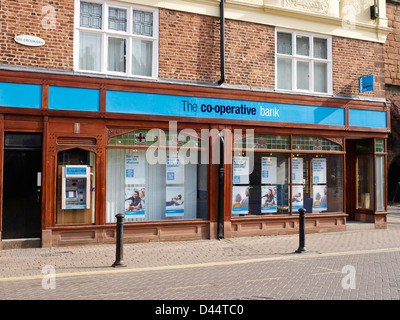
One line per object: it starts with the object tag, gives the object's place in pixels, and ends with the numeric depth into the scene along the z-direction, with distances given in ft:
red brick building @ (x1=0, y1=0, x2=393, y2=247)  32.27
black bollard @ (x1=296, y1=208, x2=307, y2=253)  31.35
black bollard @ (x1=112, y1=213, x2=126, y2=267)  26.35
